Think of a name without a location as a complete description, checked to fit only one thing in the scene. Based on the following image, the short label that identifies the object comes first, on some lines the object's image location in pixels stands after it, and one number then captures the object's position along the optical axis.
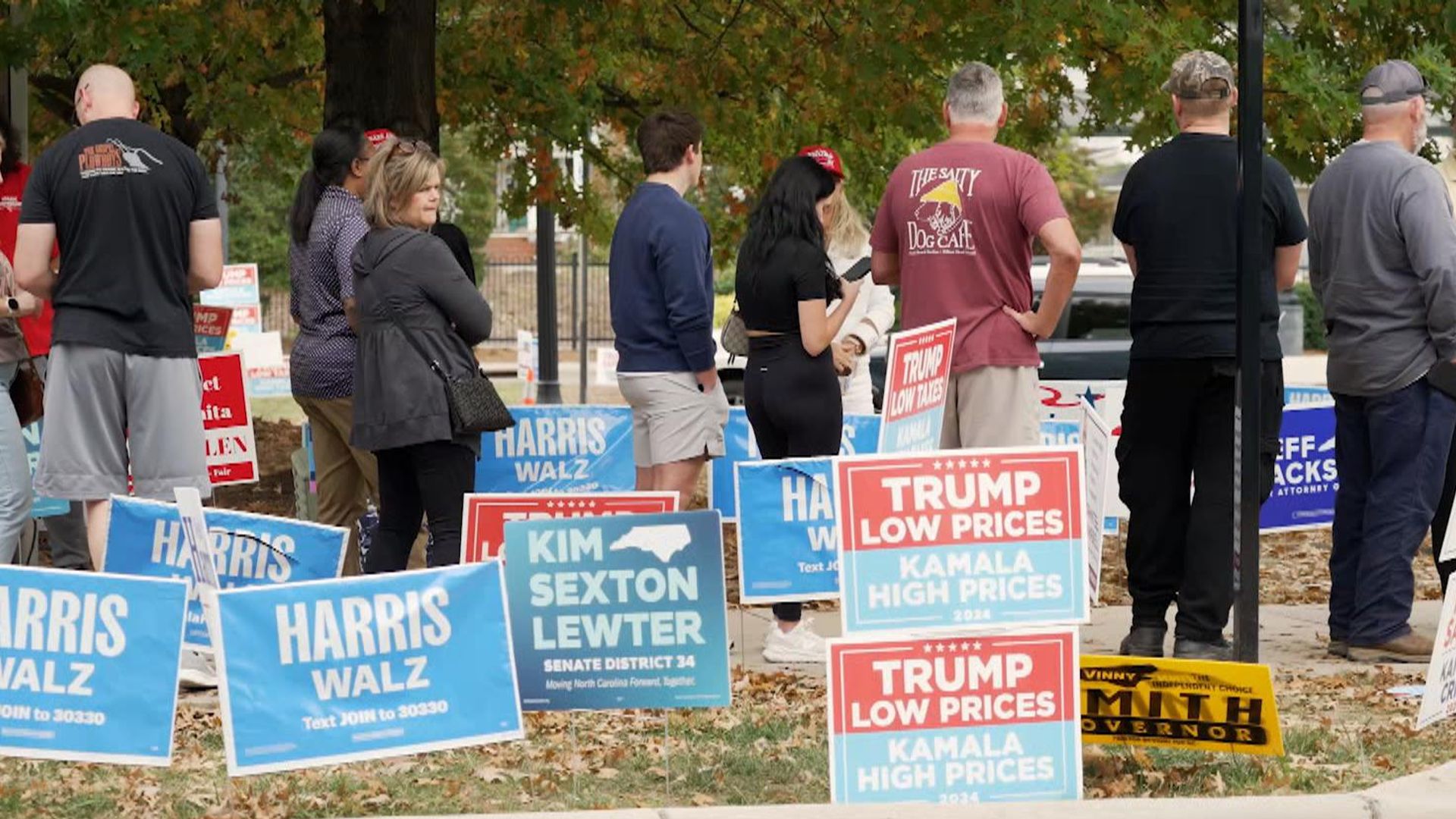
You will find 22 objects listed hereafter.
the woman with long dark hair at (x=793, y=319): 16.91
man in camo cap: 16.20
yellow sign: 12.42
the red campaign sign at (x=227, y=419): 24.05
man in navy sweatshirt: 16.97
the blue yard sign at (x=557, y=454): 20.58
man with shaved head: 15.36
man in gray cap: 16.81
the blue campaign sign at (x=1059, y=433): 23.11
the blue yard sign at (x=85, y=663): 11.82
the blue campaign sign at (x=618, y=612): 12.86
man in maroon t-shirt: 15.95
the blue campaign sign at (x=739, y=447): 20.67
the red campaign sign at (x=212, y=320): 28.16
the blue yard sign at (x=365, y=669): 11.68
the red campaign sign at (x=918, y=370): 15.22
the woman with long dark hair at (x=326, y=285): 17.59
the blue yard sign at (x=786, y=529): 16.27
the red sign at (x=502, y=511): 14.40
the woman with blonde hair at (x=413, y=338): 15.53
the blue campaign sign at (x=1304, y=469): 21.19
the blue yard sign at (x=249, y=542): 13.81
